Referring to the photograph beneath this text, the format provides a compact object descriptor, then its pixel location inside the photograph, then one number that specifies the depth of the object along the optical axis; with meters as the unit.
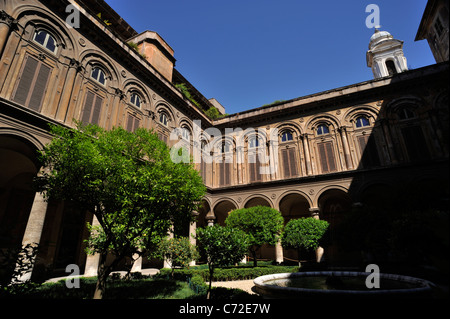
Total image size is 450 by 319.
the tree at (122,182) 7.04
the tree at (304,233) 14.38
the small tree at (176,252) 12.14
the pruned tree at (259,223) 15.20
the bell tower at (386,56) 29.23
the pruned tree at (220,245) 8.02
